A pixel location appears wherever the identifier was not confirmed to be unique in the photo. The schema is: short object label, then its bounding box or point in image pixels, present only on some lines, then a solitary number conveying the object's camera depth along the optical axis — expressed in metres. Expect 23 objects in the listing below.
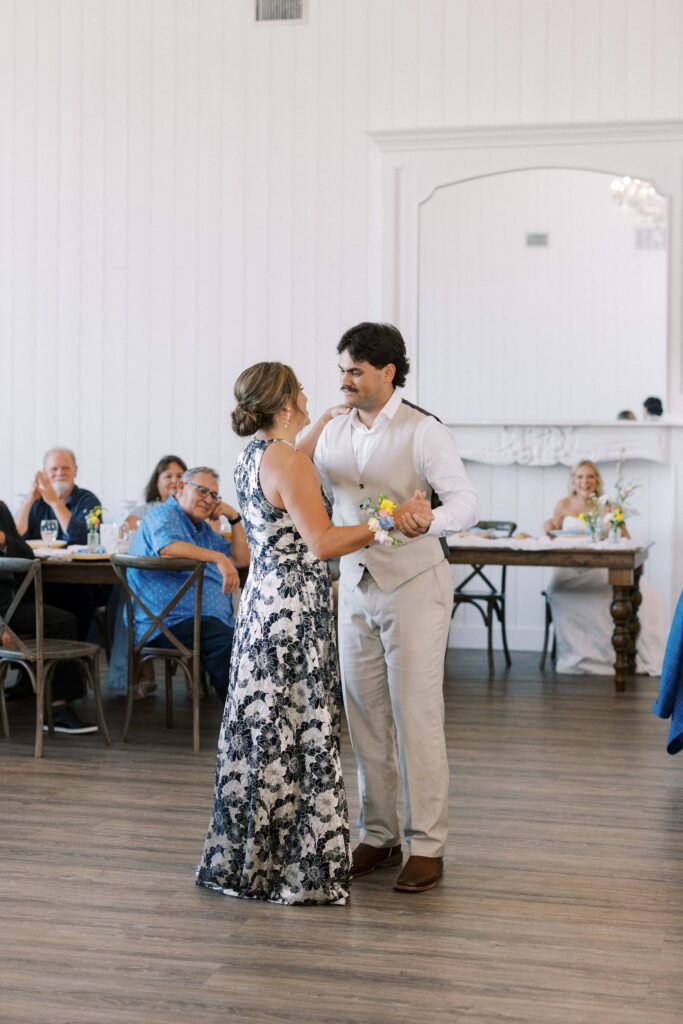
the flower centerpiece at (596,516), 7.34
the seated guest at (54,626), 5.81
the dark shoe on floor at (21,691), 6.81
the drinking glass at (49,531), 6.71
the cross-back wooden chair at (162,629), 5.46
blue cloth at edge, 4.84
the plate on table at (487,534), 7.63
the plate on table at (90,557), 6.23
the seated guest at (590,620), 7.62
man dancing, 3.69
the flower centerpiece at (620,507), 7.24
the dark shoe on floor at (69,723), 5.89
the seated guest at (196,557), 5.78
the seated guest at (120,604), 6.80
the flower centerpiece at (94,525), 6.75
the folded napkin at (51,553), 6.30
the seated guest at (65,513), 7.05
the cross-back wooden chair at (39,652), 5.44
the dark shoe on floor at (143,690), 6.86
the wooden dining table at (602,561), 7.04
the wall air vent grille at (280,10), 8.40
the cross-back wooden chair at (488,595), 7.71
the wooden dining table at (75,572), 6.02
